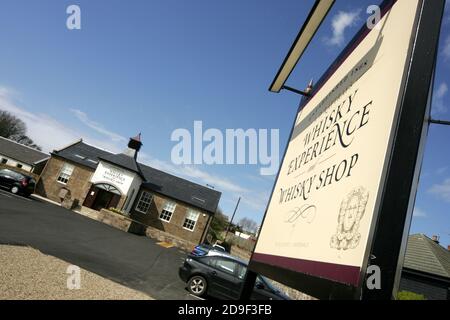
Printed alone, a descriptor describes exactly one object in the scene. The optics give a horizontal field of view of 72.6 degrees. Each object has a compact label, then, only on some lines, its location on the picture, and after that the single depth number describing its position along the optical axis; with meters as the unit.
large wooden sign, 0.97
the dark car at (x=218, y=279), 9.97
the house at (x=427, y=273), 15.72
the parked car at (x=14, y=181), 21.59
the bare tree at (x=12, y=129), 64.25
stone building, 28.88
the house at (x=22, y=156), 42.94
